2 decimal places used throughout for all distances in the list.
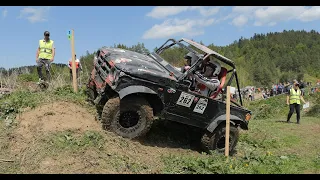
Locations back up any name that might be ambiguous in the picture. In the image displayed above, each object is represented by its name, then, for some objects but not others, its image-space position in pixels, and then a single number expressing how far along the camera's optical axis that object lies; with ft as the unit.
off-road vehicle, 23.16
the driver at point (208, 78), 25.57
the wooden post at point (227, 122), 24.51
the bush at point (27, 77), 39.01
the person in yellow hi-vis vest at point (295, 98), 48.16
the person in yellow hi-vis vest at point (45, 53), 33.55
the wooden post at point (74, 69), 31.58
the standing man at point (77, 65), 37.67
